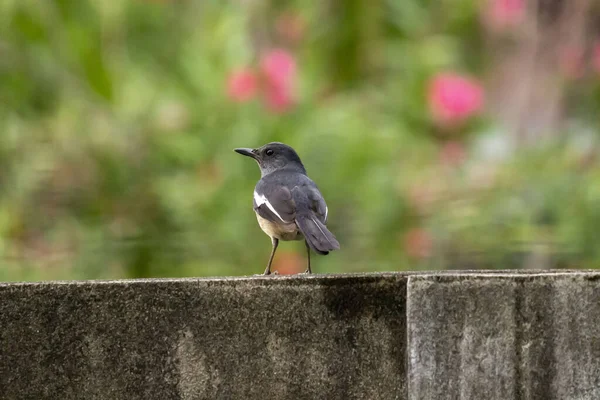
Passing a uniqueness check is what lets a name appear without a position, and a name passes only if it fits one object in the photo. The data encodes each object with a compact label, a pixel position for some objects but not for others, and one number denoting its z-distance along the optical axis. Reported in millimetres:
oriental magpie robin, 8930
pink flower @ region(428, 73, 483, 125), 17125
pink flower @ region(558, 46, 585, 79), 20437
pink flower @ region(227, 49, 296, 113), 15844
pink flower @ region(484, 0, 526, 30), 19328
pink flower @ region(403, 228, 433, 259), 14148
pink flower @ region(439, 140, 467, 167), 16906
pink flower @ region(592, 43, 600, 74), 20062
